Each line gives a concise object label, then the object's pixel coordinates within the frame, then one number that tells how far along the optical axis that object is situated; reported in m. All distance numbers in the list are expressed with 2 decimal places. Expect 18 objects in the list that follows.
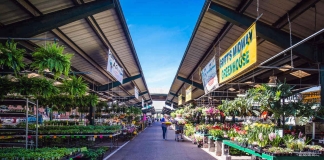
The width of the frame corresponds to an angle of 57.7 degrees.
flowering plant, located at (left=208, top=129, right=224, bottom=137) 11.06
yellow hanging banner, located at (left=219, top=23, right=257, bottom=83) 6.38
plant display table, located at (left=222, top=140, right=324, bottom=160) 5.54
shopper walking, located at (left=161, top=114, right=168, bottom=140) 20.30
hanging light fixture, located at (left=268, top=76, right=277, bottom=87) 10.16
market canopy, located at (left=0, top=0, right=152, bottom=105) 8.31
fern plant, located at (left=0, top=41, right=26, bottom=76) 5.30
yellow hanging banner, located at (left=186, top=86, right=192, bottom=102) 19.14
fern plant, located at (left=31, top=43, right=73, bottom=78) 5.55
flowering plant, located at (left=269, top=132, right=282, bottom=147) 6.37
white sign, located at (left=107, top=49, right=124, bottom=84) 10.94
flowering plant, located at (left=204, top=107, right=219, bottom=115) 14.55
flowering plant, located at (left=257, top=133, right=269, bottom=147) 6.35
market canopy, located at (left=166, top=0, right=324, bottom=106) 8.48
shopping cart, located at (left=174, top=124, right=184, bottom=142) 19.08
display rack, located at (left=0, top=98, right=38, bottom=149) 8.23
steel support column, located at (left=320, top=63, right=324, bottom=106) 9.59
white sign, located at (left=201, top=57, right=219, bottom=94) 10.92
